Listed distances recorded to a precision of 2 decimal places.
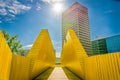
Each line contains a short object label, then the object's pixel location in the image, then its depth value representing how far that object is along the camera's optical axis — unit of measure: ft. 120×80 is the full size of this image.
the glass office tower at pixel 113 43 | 110.77
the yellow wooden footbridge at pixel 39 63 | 8.25
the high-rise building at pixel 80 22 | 212.51
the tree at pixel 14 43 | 55.59
